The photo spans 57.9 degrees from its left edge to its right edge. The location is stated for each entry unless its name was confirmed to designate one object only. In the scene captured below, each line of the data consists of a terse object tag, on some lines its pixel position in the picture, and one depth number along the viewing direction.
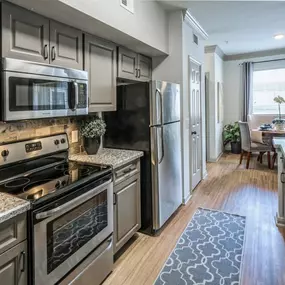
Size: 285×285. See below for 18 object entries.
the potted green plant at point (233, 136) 6.91
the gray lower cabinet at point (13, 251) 1.24
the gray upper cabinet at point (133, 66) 2.78
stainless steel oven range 1.45
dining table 5.40
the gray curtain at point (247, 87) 6.89
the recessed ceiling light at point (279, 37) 5.07
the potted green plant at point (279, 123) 5.58
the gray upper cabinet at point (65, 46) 1.93
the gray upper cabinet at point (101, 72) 2.32
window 6.74
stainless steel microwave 1.54
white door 3.96
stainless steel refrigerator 2.63
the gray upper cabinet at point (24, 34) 1.58
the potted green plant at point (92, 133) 2.53
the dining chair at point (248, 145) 5.43
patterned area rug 2.07
